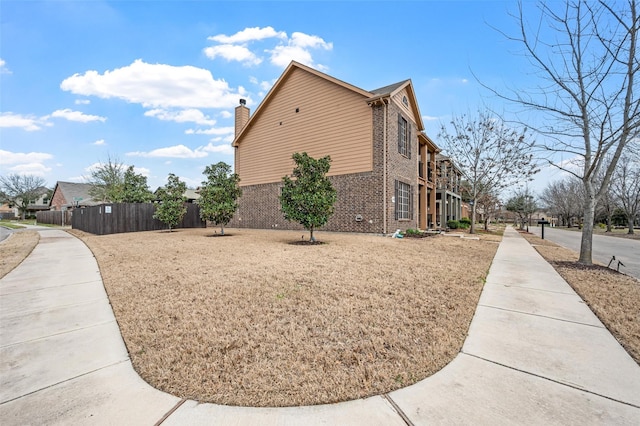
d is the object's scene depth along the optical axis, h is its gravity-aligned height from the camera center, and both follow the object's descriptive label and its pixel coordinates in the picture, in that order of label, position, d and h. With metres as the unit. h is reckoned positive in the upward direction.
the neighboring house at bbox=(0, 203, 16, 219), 58.97 -0.43
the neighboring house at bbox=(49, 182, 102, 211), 40.88 +3.16
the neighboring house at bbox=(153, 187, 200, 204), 35.07 +2.67
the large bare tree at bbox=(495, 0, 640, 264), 6.35 +3.67
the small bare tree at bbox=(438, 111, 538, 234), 18.70 +4.68
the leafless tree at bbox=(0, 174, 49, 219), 50.25 +4.39
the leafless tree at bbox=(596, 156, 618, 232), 26.26 +1.63
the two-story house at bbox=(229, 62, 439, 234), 13.11 +3.96
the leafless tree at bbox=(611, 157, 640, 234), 25.05 +2.84
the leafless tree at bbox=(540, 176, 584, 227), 38.50 +2.99
